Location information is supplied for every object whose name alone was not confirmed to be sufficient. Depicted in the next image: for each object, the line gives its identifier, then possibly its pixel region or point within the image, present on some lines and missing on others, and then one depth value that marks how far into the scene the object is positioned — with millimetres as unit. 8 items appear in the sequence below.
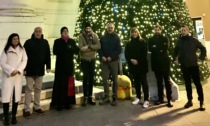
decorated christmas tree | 7711
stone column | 7121
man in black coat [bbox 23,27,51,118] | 5339
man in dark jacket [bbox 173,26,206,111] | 5461
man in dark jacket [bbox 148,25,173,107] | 5844
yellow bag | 6621
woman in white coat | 4867
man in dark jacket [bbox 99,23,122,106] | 6043
